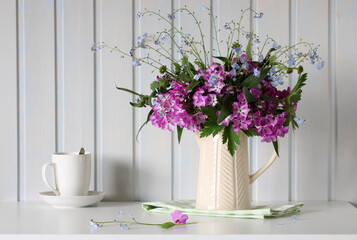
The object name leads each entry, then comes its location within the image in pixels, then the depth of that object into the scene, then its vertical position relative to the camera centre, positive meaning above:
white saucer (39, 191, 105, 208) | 2.06 -0.21
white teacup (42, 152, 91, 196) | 2.08 -0.15
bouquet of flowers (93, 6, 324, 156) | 1.90 +0.02
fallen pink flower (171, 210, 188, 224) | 1.86 -0.21
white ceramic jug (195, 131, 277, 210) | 1.96 -0.14
